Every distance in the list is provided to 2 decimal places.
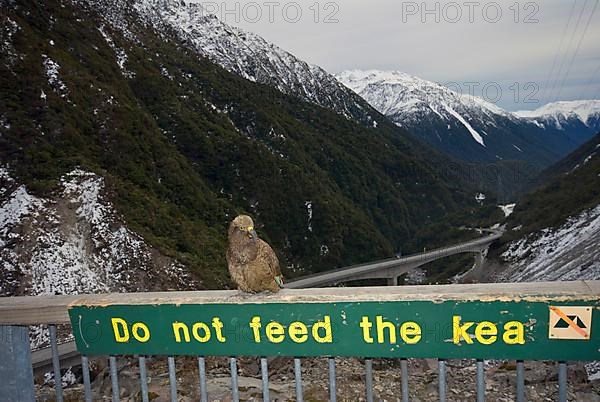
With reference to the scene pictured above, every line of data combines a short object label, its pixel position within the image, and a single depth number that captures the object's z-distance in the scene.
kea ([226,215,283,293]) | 2.15
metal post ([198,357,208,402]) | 2.16
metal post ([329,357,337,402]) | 2.00
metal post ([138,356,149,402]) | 2.22
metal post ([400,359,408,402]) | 1.94
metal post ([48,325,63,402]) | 2.26
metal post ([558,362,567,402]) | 1.81
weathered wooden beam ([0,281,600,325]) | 1.78
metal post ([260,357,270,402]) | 2.11
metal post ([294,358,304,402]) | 2.04
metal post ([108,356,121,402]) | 2.23
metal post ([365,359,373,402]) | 1.98
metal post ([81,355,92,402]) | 2.28
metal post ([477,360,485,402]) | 1.88
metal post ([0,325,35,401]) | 2.33
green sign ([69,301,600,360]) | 1.75
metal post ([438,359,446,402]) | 1.90
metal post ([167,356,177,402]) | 2.16
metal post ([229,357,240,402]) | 2.11
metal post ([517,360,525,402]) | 1.83
